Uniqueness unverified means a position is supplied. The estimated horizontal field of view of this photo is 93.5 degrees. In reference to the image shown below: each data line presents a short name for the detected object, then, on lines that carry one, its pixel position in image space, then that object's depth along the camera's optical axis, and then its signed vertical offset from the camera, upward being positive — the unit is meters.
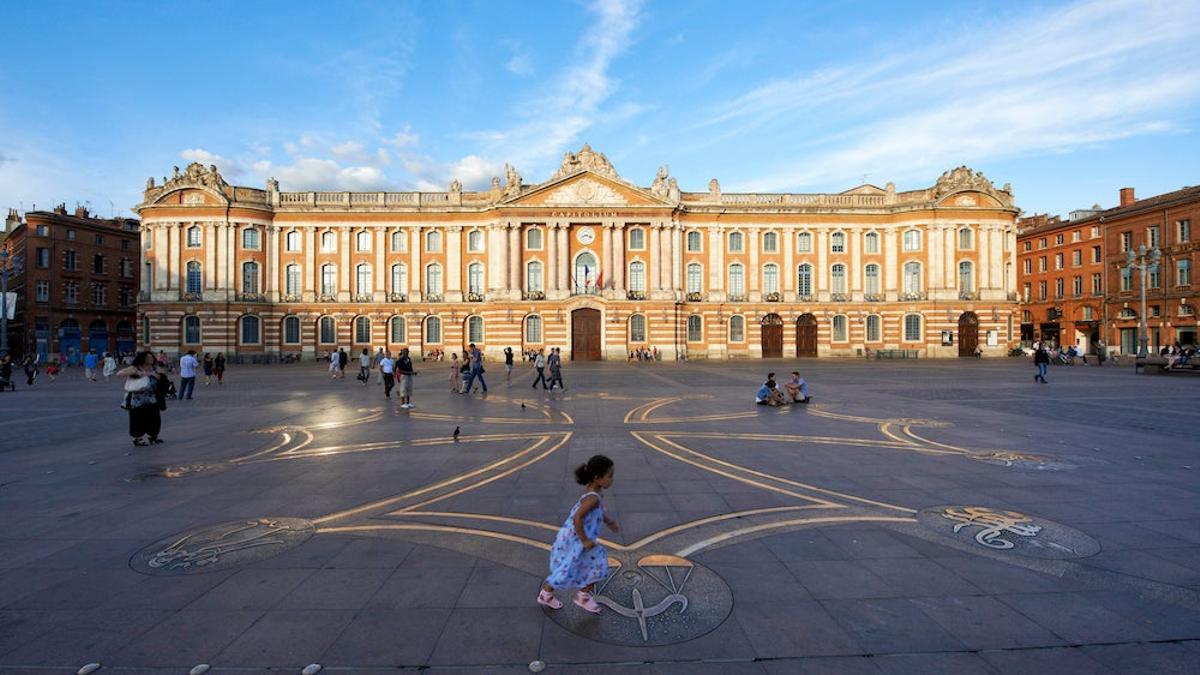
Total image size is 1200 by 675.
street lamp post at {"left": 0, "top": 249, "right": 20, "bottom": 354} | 35.62 +3.33
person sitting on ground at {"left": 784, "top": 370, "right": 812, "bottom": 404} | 17.36 -1.59
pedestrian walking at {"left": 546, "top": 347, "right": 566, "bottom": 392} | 21.48 -1.02
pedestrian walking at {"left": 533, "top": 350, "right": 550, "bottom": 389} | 22.11 -1.03
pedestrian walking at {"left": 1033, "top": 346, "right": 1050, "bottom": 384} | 23.55 -1.06
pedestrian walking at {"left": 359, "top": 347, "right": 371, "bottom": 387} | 26.23 -1.13
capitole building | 48.66 +6.49
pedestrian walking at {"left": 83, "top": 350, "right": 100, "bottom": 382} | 28.91 -1.11
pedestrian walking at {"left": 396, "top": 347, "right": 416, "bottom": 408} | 17.14 -1.01
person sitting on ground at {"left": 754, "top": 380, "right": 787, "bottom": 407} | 16.72 -1.68
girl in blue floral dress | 4.32 -1.63
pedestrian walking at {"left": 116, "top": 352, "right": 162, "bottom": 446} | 11.06 -1.14
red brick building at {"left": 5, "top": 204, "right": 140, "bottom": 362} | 56.00 +6.49
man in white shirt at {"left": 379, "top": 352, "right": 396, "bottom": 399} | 19.98 -1.08
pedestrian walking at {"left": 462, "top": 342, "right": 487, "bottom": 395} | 20.58 -0.95
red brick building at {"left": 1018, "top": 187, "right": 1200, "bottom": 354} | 48.22 +5.99
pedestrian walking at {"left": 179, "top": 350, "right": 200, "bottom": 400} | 19.22 -0.94
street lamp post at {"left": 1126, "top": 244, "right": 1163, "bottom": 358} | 34.03 +4.65
